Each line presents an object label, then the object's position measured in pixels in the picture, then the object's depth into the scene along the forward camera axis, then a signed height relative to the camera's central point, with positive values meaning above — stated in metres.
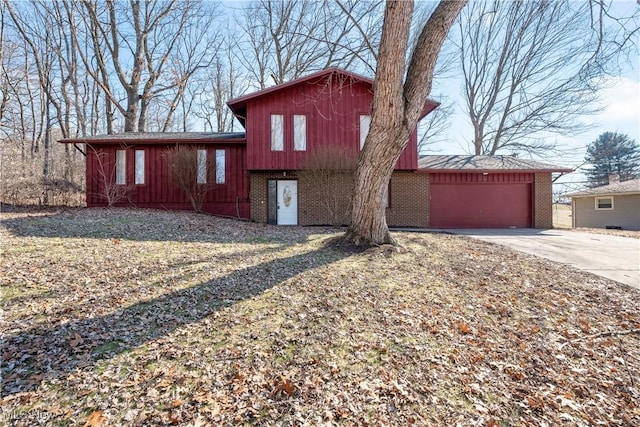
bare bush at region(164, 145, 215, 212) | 10.92 +1.36
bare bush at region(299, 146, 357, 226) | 10.70 +1.16
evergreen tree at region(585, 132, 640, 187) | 32.09 +5.43
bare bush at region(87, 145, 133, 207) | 12.03 +1.12
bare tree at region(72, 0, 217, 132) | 17.14 +9.43
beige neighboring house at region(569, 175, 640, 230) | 16.73 +0.08
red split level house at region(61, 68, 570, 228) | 11.62 +1.45
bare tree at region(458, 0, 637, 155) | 18.75 +8.59
